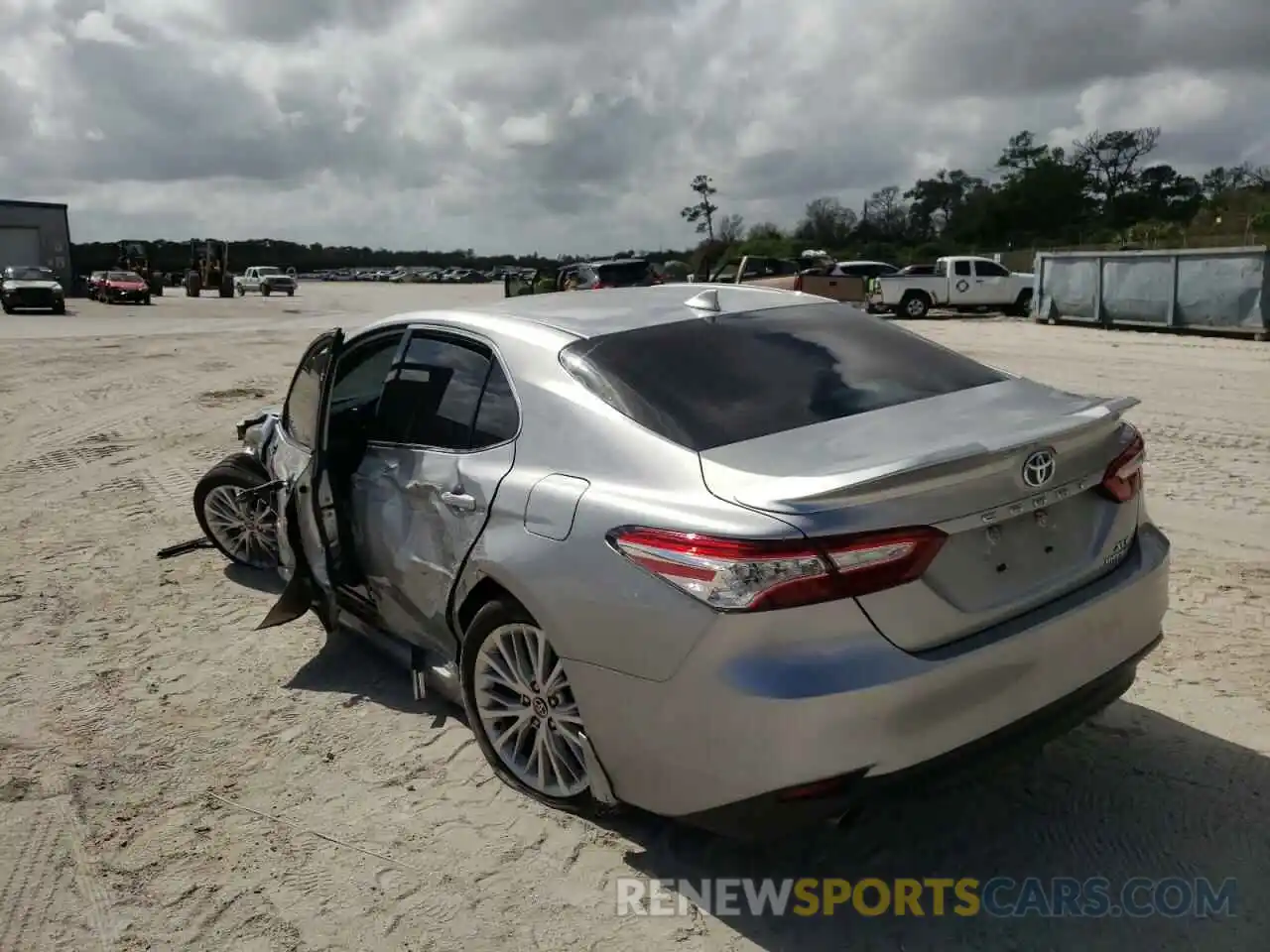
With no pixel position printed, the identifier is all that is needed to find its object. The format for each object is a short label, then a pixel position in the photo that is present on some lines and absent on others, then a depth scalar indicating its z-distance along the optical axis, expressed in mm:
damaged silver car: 2586
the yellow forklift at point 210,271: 54875
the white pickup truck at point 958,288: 29469
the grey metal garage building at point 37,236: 55000
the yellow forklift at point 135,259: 55444
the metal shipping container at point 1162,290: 20172
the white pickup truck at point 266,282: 57375
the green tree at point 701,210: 78438
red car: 43812
